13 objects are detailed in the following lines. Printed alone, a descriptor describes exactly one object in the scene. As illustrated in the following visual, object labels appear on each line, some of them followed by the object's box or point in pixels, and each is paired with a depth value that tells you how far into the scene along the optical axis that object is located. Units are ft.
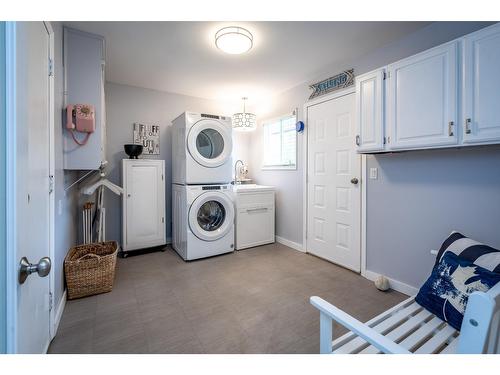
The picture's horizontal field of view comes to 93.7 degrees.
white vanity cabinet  11.27
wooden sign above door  8.85
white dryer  9.83
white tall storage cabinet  10.28
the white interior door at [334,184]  8.83
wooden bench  2.39
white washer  9.80
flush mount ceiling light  6.76
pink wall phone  6.38
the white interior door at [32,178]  2.23
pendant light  11.98
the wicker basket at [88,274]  6.82
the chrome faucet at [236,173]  13.88
